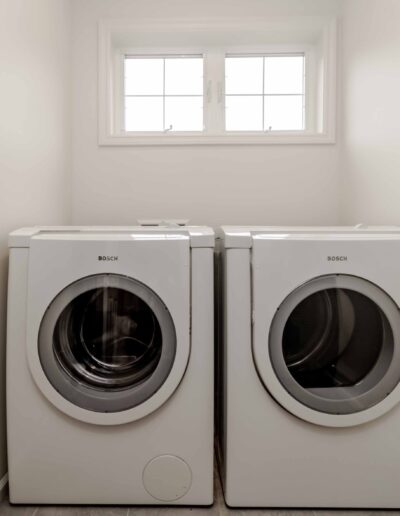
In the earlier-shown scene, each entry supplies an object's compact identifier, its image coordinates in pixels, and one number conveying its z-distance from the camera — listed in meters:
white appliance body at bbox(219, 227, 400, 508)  1.41
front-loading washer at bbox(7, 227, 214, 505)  1.41
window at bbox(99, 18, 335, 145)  2.34
